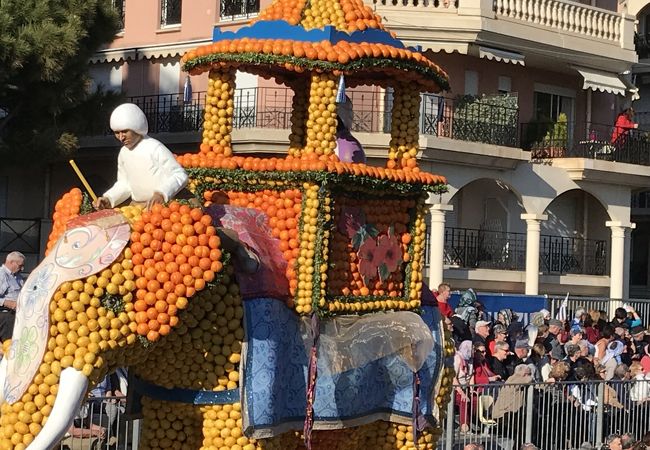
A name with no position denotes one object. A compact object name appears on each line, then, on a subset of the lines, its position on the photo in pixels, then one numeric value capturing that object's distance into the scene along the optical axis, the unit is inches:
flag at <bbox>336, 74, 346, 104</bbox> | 366.9
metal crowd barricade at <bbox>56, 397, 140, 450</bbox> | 419.8
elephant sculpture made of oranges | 303.3
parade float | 308.7
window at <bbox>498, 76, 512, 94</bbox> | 1139.9
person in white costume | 336.8
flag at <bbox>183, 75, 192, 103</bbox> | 432.1
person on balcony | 1180.5
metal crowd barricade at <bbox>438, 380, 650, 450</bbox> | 534.6
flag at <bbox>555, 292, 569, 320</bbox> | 835.6
